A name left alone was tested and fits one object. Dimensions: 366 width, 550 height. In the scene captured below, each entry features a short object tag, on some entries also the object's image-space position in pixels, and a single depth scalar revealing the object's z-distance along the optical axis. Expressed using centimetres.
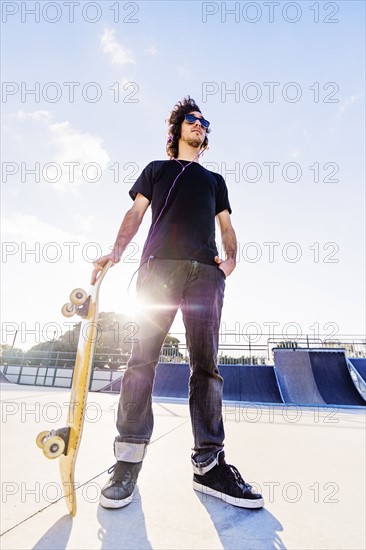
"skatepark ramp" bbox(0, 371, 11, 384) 1416
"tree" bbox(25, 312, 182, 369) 1758
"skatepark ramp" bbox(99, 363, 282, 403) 839
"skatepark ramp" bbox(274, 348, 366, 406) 830
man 141
